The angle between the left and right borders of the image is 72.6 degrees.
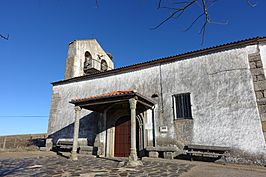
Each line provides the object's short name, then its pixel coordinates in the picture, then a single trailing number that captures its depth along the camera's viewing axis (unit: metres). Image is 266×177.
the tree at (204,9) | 2.10
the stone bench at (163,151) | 8.17
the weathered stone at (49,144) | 11.54
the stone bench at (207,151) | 7.35
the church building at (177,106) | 7.52
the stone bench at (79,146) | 10.20
